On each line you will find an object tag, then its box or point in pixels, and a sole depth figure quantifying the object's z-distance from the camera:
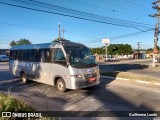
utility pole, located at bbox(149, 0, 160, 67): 19.34
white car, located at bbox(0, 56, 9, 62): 29.92
